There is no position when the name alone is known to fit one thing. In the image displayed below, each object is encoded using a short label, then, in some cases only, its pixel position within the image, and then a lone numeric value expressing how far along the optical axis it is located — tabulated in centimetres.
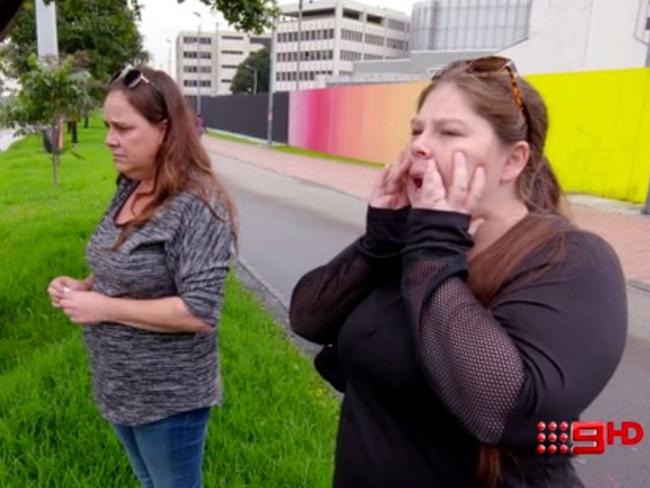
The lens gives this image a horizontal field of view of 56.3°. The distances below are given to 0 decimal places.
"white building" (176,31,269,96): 10106
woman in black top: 107
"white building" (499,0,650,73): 1914
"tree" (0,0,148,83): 1586
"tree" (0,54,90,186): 991
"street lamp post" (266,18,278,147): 2872
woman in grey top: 172
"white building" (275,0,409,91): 8400
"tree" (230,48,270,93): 8456
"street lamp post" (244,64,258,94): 8106
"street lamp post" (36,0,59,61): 1061
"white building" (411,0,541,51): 7438
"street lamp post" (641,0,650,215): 1019
